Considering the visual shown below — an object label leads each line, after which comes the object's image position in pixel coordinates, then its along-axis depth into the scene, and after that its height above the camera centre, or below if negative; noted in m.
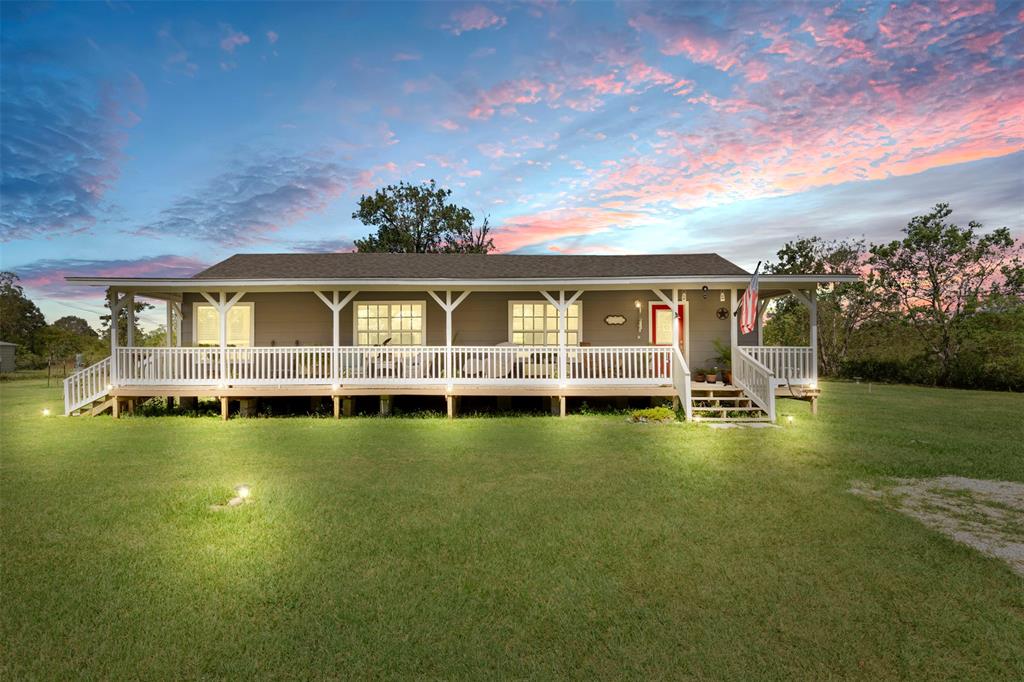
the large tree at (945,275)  21.89 +2.60
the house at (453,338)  12.09 +0.16
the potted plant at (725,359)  13.15 -0.56
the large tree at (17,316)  44.02 +3.31
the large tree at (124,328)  29.64 +1.50
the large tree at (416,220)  31.22 +7.59
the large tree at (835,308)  25.45 +1.40
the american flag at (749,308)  10.00 +0.59
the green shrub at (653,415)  11.10 -1.66
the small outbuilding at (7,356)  34.25 -0.22
